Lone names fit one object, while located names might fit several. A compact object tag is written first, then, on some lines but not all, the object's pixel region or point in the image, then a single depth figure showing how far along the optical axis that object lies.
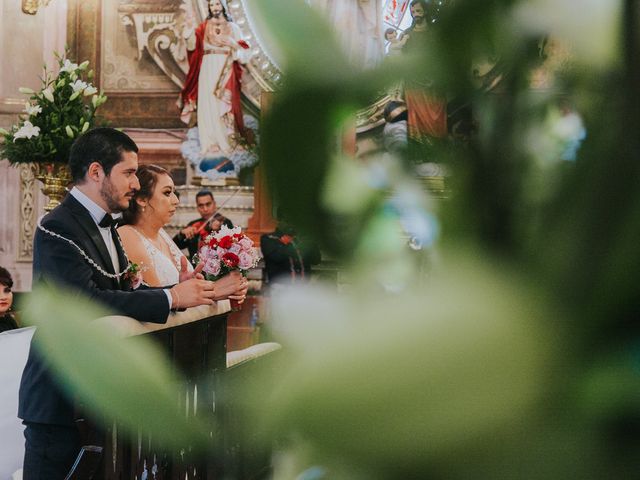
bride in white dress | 2.97
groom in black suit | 2.05
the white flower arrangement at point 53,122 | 4.97
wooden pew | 1.78
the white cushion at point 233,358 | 2.30
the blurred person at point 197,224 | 5.40
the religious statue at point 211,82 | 7.49
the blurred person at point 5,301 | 3.71
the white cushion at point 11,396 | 2.45
